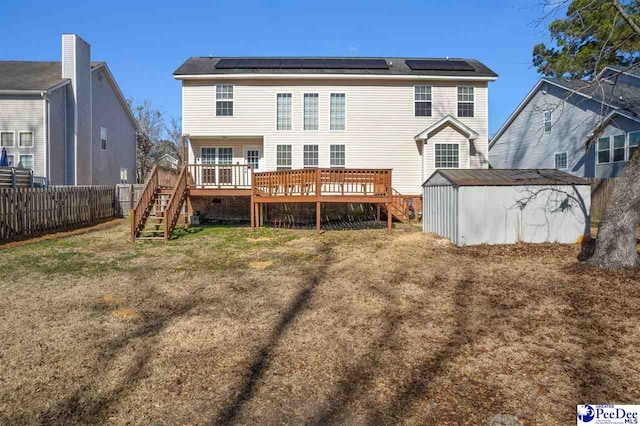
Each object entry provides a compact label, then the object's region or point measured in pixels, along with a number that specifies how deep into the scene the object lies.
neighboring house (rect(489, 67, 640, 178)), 17.77
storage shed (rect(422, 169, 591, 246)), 9.71
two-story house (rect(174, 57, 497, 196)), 16.38
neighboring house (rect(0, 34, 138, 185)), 18.58
